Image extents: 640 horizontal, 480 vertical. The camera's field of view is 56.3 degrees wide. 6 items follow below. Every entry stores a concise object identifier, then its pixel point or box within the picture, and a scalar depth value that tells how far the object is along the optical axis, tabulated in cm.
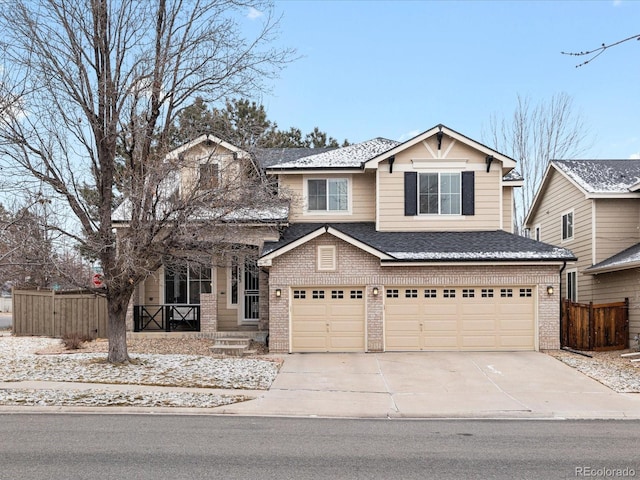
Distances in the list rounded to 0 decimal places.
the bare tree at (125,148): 1424
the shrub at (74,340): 1831
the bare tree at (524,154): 3750
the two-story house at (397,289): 1855
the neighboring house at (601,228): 2023
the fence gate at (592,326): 1933
